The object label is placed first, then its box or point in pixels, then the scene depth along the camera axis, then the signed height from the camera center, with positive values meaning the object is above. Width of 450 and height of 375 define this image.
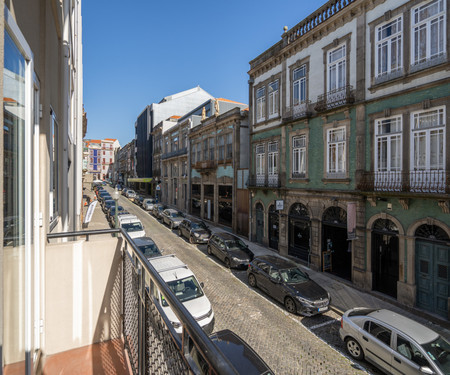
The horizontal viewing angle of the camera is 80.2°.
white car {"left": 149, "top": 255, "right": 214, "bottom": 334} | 8.71 -3.76
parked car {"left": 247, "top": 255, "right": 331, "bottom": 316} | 10.24 -4.36
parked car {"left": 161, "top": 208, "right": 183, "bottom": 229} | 25.00 -3.50
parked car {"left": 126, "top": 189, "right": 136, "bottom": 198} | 52.16 -2.33
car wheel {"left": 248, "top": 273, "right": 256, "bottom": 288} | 12.95 -4.80
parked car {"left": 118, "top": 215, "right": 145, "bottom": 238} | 18.75 -3.18
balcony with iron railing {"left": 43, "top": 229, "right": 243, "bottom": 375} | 2.94 -1.79
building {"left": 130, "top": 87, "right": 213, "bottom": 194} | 52.72 +14.20
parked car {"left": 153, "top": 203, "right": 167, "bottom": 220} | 31.03 -3.29
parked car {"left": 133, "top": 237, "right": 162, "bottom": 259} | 13.06 -3.31
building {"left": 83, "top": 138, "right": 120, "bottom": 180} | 104.44 +11.02
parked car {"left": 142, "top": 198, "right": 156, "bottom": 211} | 36.59 -3.02
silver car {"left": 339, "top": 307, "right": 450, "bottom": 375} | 6.41 -4.26
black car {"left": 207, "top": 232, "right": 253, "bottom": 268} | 15.11 -4.13
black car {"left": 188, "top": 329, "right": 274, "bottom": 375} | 5.93 -4.10
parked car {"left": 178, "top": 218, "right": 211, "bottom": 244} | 20.28 -3.88
